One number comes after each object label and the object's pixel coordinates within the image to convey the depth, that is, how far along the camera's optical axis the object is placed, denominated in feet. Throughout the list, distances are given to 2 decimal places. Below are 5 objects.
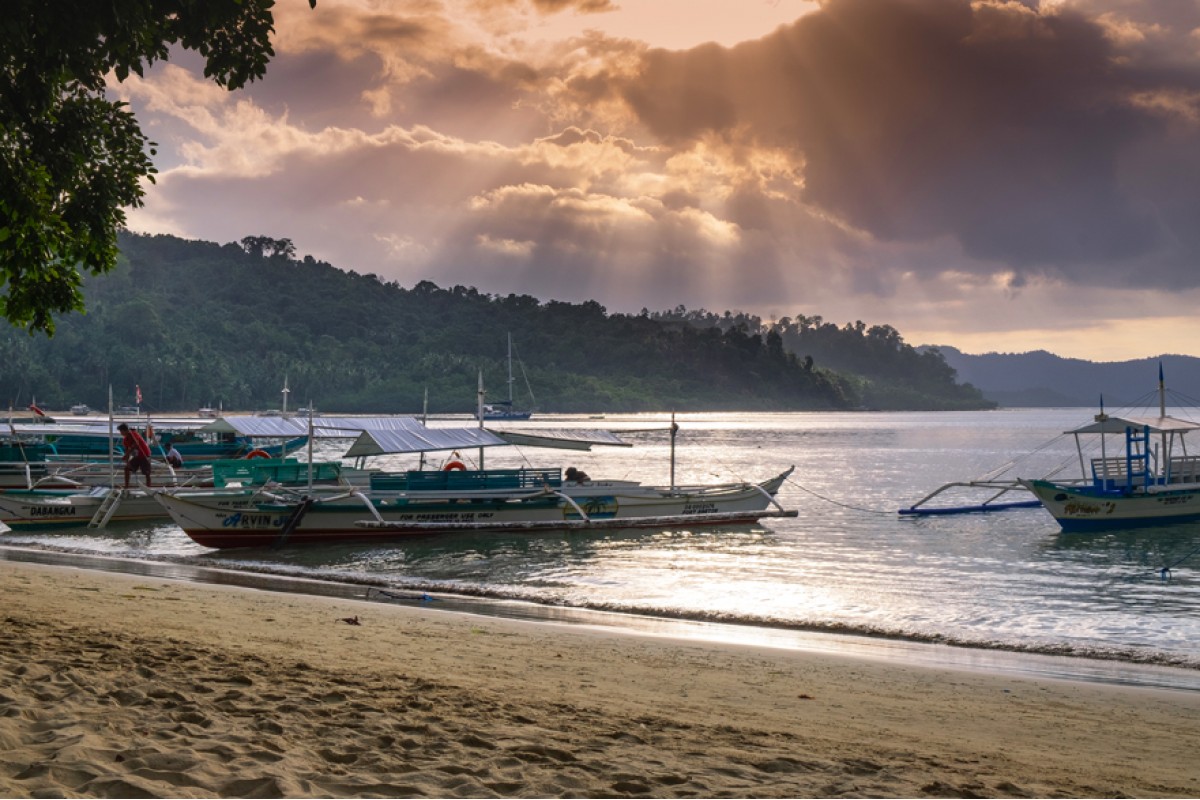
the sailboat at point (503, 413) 508.28
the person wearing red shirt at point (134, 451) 106.52
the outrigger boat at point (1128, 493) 109.60
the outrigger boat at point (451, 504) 88.07
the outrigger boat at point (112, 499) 97.86
